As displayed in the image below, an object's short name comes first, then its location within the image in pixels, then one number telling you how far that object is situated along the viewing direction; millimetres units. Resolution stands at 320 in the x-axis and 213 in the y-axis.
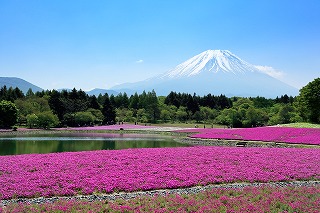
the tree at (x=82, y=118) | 83894
